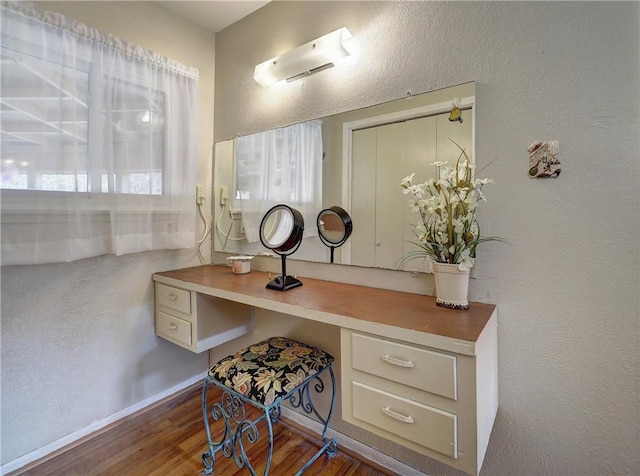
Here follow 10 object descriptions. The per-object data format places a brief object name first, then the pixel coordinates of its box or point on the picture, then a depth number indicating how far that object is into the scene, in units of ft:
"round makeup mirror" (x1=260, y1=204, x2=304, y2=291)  4.42
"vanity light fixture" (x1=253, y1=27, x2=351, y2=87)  4.50
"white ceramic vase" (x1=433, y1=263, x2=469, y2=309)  3.33
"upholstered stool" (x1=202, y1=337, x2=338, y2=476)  3.68
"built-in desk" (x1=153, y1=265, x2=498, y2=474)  2.56
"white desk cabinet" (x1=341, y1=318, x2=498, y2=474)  2.54
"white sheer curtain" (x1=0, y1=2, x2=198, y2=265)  3.90
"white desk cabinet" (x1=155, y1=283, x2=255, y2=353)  4.88
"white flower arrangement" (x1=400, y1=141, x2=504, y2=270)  3.32
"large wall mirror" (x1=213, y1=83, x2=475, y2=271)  3.93
